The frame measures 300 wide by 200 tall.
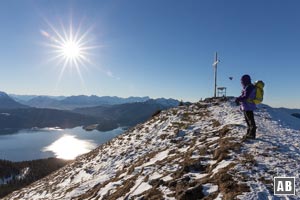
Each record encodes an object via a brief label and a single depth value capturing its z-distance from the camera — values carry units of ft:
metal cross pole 96.17
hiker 34.83
